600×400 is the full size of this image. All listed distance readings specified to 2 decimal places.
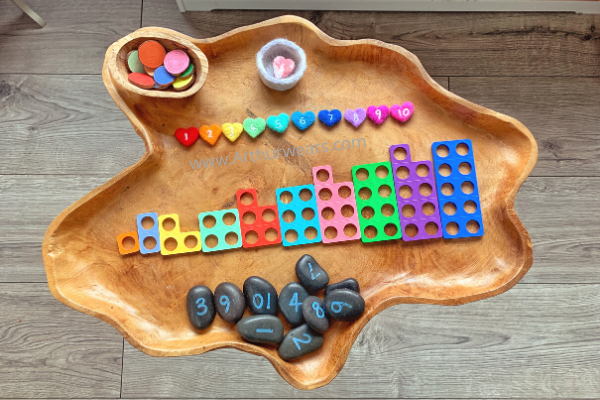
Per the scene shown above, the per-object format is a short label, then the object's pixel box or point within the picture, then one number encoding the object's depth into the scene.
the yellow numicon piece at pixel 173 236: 0.84
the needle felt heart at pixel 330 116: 0.86
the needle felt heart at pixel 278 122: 0.86
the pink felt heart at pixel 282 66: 0.86
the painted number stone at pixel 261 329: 0.78
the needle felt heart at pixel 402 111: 0.86
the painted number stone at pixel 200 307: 0.80
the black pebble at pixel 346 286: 0.82
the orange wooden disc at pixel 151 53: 0.82
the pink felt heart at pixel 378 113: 0.86
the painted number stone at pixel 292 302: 0.81
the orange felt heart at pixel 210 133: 0.85
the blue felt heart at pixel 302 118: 0.86
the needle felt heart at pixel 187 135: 0.85
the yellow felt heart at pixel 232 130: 0.85
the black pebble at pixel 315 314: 0.78
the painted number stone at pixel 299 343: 0.79
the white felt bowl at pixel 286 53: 0.84
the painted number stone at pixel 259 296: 0.81
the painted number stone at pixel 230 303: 0.81
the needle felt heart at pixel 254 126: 0.86
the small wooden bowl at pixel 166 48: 0.79
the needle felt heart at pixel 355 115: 0.86
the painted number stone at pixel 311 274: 0.82
